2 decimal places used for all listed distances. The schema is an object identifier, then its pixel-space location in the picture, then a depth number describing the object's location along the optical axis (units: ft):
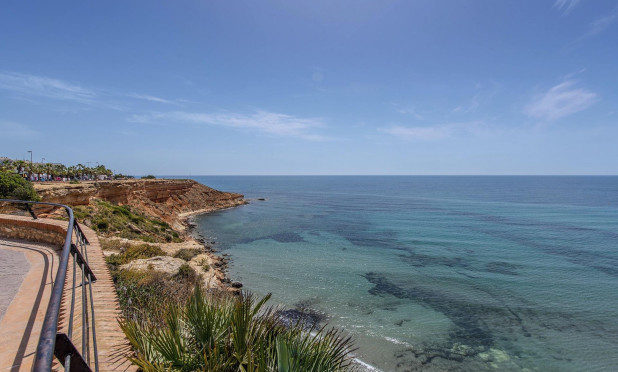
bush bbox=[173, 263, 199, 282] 50.62
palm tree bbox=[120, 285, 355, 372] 14.30
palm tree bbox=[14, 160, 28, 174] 130.44
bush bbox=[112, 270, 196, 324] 27.33
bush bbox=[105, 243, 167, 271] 43.09
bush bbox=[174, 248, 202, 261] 72.77
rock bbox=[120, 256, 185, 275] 45.47
